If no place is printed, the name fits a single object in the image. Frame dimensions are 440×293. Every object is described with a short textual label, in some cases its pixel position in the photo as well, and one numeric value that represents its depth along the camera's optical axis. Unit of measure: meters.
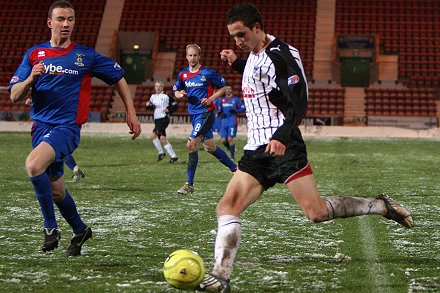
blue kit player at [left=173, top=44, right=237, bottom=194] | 25.94
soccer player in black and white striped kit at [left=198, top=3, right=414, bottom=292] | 10.81
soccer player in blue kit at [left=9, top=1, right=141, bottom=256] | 12.83
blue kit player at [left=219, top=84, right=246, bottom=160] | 42.72
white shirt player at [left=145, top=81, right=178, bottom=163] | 38.69
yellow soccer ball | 10.30
